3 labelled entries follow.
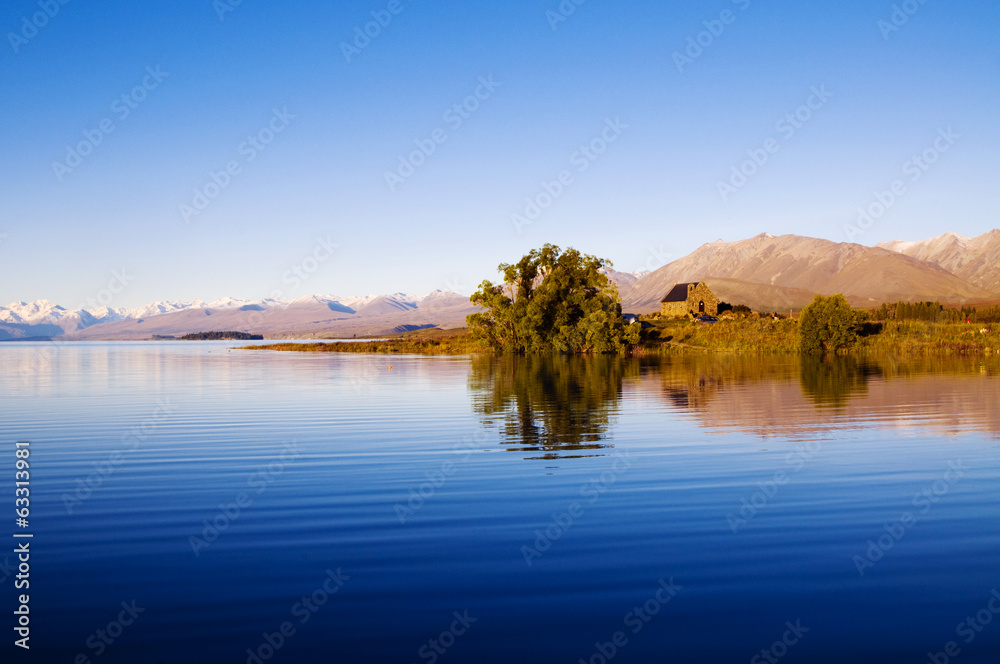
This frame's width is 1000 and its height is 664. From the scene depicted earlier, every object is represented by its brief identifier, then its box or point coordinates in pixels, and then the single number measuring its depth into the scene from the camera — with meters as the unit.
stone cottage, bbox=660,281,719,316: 152.12
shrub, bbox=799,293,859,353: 81.31
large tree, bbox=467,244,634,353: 92.50
